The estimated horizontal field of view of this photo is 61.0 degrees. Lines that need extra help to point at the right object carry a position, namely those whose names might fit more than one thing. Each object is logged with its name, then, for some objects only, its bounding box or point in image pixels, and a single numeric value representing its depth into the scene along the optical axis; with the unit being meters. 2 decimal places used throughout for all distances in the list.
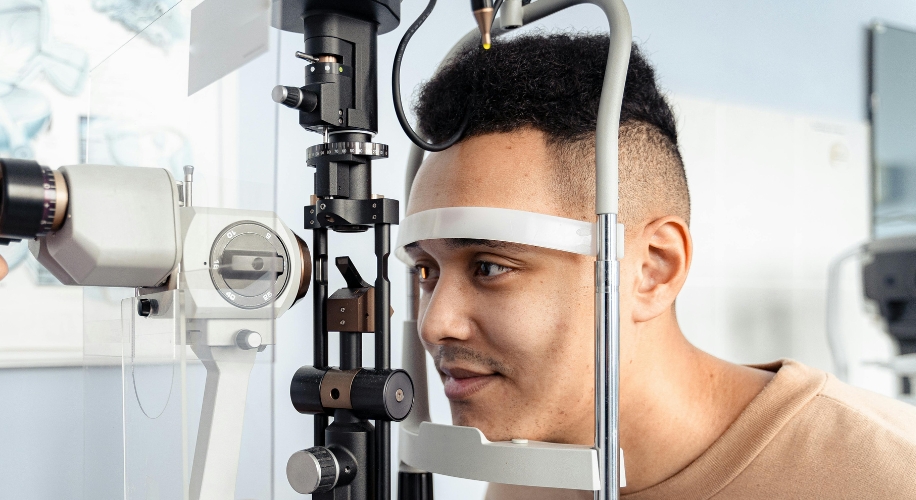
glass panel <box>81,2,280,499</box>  0.62
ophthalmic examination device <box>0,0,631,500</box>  0.60
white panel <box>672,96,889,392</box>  1.98
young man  0.94
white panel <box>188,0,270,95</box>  0.61
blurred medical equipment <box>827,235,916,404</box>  2.15
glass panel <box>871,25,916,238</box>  2.34
